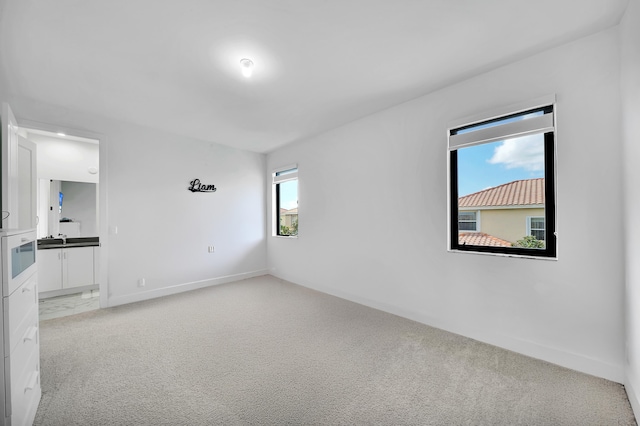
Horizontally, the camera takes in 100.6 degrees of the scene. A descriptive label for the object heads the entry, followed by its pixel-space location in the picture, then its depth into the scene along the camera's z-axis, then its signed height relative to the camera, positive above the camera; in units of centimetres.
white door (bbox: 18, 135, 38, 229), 282 +37
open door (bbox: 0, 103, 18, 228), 226 +40
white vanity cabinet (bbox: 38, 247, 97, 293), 416 -85
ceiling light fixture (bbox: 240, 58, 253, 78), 237 +136
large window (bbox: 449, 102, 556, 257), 236 +28
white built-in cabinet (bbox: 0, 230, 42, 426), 134 -65
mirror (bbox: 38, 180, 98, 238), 447 +14
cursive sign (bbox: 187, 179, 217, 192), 456 +49
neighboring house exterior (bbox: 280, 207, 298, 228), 518 -7
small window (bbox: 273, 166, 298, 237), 515 +25
